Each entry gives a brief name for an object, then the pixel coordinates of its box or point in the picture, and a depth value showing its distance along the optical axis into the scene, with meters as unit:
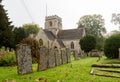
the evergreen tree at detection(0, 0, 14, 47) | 17.58
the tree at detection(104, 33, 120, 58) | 10.00
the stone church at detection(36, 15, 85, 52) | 25.32
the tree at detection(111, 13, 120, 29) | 21.01
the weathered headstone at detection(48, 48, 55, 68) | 6.03
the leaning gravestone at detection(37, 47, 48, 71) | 5.22
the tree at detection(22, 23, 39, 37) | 32.96
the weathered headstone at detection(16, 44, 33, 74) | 4.45
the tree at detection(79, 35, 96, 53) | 19.49
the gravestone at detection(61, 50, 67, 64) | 7.98
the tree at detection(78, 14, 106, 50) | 29.81
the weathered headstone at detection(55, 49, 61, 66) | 6.85
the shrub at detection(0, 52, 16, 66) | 7.14
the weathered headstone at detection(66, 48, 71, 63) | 8.79
